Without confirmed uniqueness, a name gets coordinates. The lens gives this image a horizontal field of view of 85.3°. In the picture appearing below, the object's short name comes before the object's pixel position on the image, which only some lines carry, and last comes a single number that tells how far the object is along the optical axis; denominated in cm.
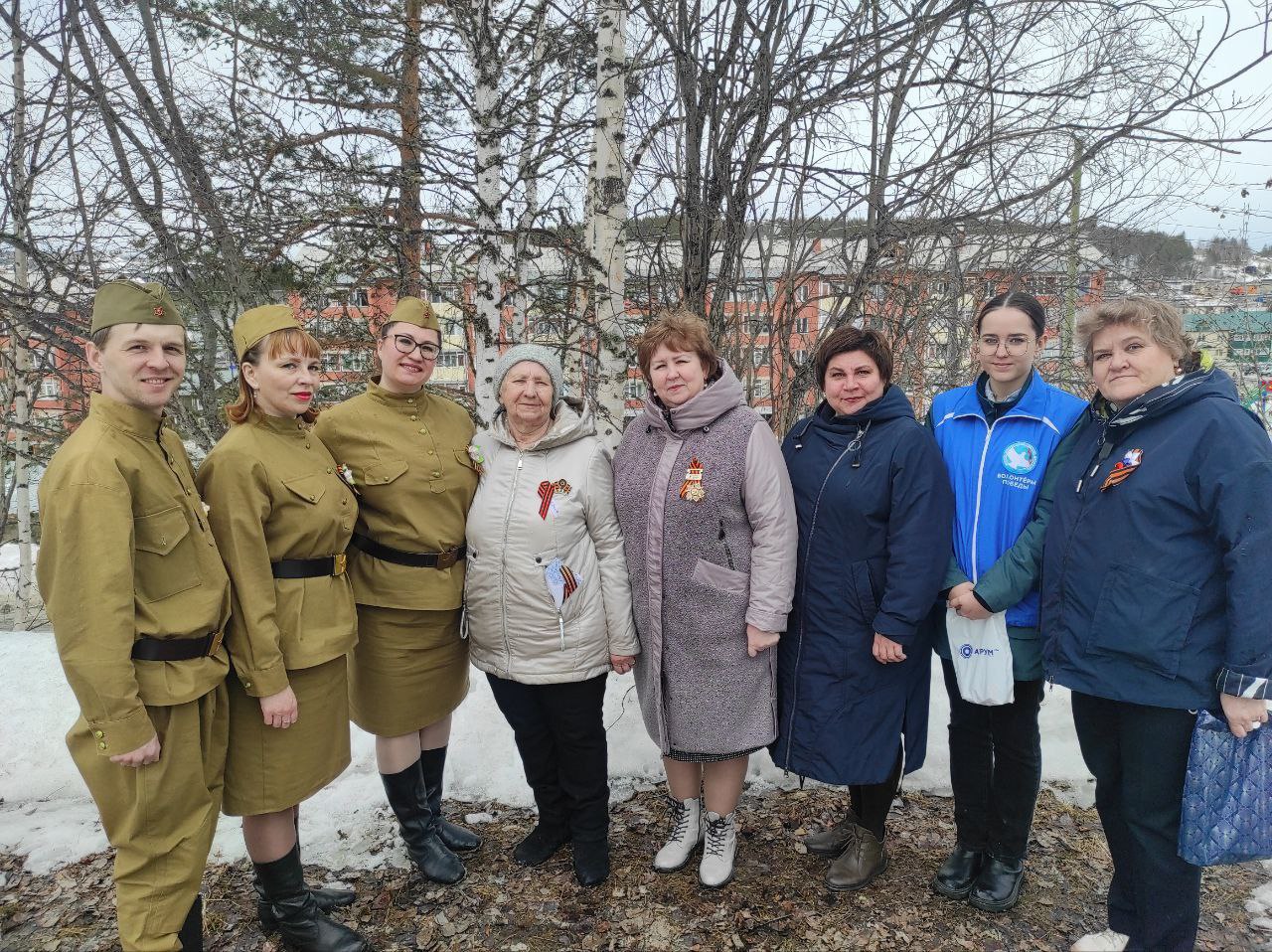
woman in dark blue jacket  186
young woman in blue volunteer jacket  237
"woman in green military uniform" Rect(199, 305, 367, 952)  213
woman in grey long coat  248
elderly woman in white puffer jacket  258
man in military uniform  176
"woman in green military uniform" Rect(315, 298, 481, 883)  258
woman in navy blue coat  237
